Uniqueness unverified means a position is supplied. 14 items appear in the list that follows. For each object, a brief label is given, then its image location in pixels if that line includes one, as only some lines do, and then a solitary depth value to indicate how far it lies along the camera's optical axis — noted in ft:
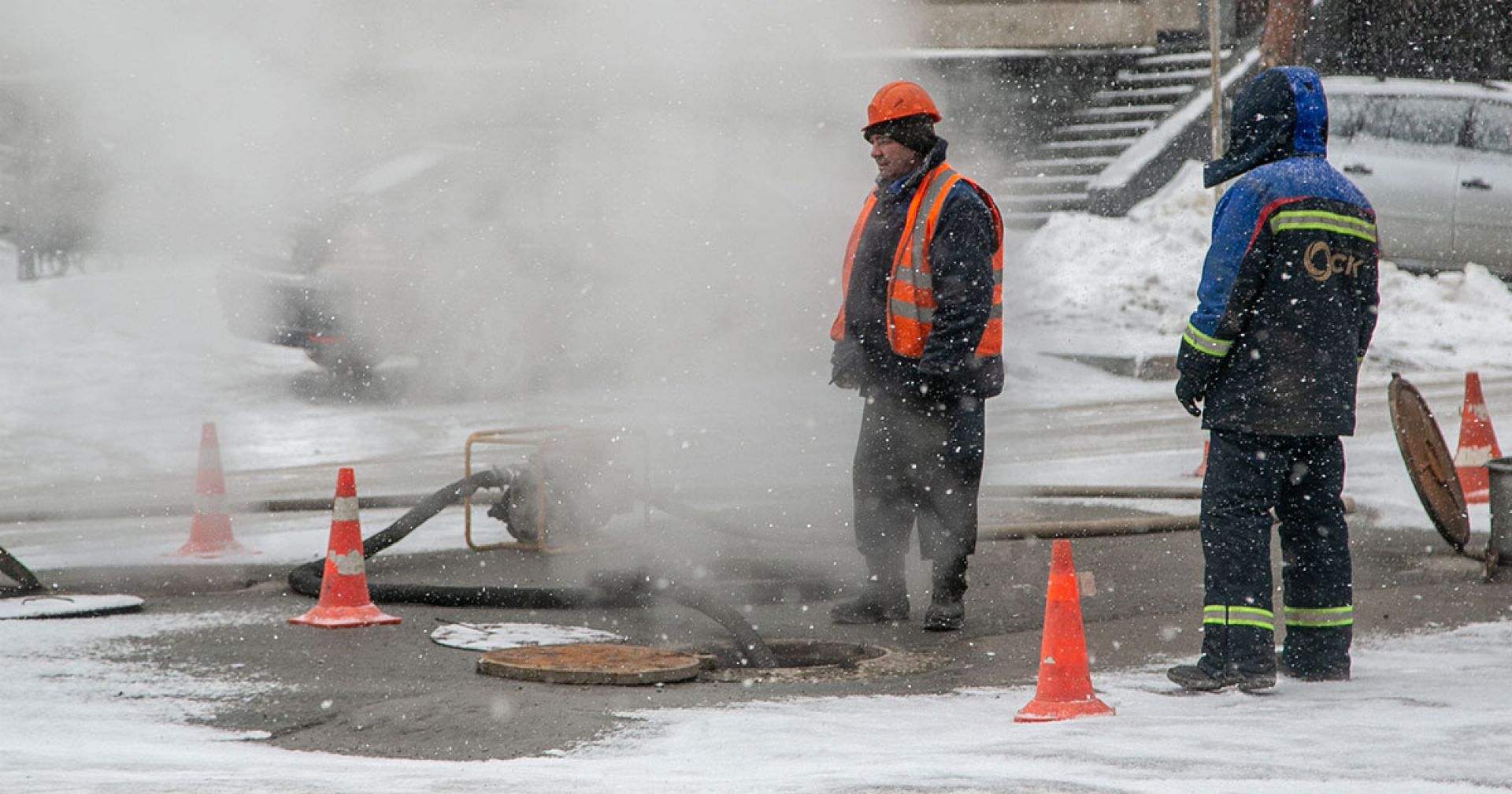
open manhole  35.78
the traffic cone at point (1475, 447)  57.16
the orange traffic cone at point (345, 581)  40.86
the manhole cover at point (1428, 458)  42.93
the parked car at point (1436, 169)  110.83
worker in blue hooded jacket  32.27
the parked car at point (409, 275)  52.75
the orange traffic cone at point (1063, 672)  30.58
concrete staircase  120.37
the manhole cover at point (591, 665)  34.63
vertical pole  113.29
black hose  38.58
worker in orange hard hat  39.47
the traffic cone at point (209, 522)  51.62
